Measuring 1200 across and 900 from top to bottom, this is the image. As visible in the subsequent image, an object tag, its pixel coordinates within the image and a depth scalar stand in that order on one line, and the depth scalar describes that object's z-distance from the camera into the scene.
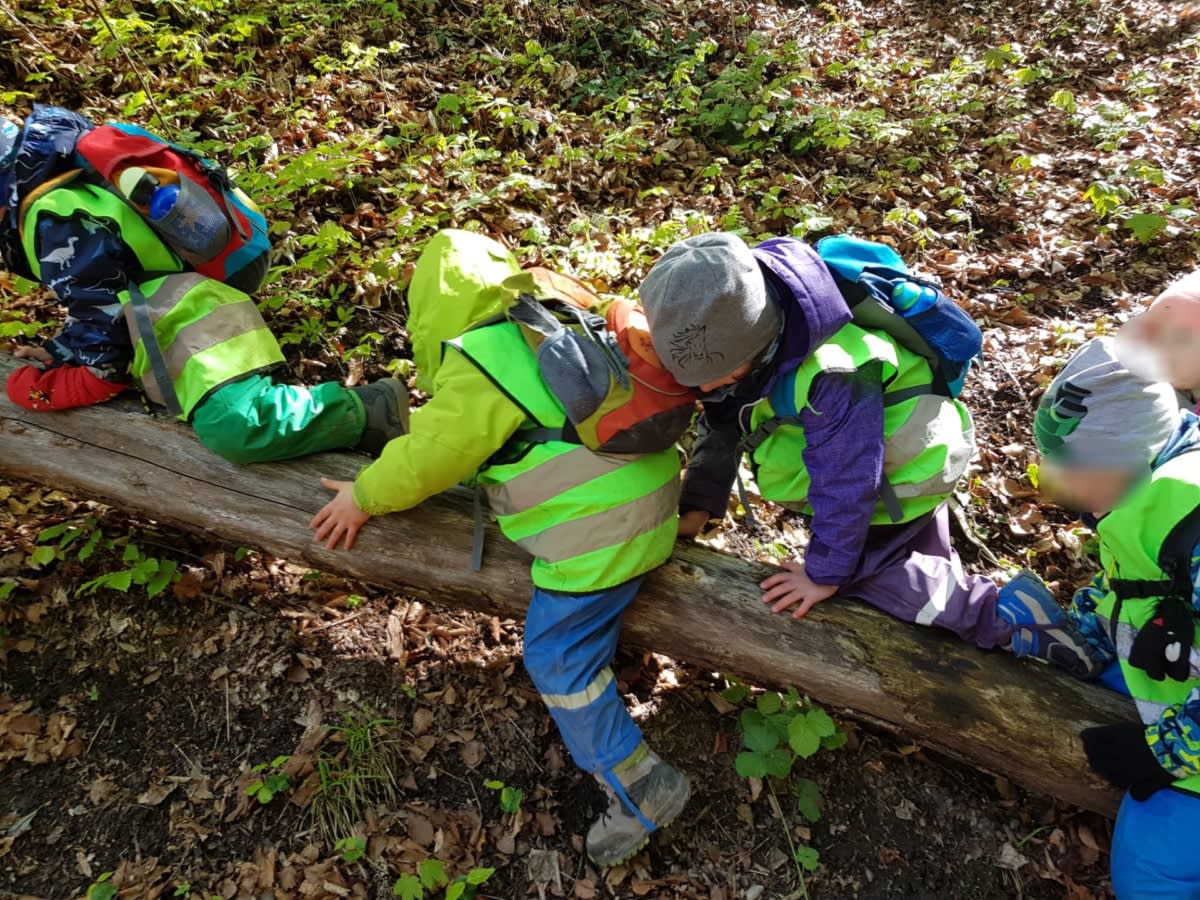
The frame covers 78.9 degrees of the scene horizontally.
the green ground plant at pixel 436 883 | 2.75
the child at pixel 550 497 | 2.65
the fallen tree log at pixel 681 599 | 2.80
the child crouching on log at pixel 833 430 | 2.31
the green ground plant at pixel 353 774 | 2.99
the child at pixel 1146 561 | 2.26
